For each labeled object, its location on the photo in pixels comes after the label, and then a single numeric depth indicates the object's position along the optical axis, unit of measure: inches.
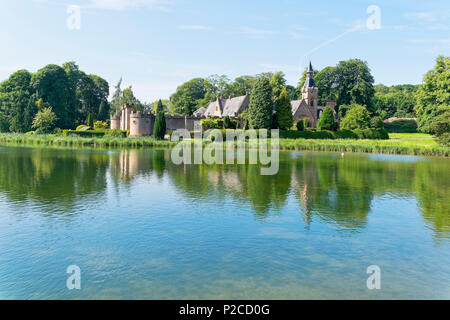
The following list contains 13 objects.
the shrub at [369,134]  2165.0
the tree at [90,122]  2619.3
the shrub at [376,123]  2309.3
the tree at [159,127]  2064.5
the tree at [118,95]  3247.0
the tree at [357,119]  2228.1
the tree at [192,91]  3499.0
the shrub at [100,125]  2693.9
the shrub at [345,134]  2107.3
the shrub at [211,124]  2261.3
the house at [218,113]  2351.1
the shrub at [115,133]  2269.4
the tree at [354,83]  2847.0
